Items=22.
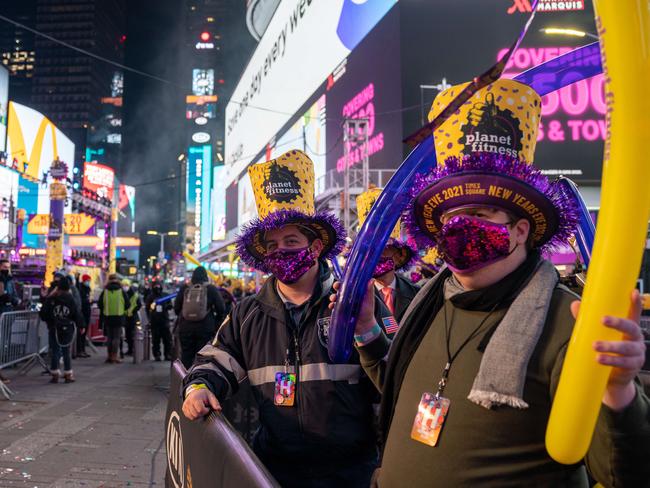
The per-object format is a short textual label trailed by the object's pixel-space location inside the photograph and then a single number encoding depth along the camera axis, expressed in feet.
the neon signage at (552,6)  67.31
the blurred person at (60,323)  29.99
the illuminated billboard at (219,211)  200.51
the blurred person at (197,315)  25.89
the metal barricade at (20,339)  29.60
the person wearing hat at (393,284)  17.34
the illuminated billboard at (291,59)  74.95
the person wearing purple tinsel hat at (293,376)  8.33
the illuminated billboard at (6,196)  105.81
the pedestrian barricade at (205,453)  5.70
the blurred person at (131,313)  42.65
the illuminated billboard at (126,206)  188.34
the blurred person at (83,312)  42.60
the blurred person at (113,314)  38.99
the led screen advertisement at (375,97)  65.21
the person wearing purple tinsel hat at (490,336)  4.88
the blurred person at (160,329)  39.60
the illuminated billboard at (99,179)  138.41
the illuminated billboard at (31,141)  113.91
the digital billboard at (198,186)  338.34
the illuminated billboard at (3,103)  109.08
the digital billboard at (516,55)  65.46
